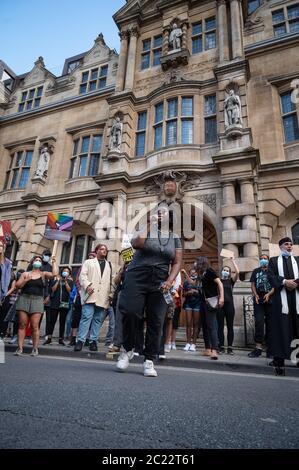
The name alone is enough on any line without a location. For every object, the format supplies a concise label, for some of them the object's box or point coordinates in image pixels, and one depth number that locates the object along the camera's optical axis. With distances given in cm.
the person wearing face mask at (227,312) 655
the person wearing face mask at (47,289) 708
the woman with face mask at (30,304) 533
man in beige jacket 578
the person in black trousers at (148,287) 340
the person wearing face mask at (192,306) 689
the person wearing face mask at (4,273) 512
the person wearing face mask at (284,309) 419
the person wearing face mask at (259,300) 593
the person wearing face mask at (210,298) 547
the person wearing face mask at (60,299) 756
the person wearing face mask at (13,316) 706
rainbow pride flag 1064
